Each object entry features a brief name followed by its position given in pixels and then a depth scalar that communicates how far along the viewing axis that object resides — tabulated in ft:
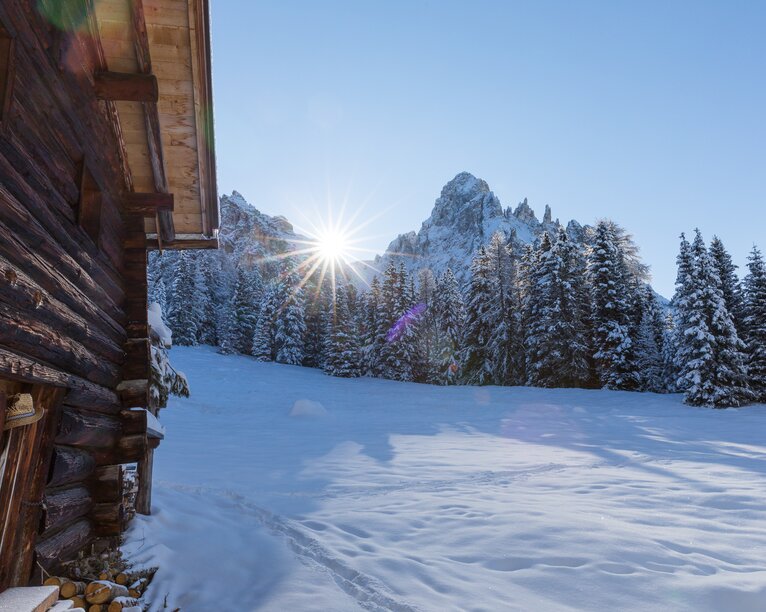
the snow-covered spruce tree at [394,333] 130.82
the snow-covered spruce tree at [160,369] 23.67
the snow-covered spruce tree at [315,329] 163.73
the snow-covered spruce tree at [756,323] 76.64
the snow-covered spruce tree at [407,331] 130.93
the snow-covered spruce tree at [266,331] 155.02
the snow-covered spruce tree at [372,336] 134.31
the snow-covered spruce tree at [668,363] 99.35
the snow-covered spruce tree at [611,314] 94.58
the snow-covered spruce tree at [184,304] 165.78
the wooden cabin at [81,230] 9.07
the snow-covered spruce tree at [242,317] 168.86
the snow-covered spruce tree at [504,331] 119.96
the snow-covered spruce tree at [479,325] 123.95
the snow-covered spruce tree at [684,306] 75.87
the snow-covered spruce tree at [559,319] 102.73
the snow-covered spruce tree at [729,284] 85.30
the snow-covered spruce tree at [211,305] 185.47
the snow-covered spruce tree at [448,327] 136.15
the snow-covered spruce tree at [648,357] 99.19
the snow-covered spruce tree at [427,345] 133.39
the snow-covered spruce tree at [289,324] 154.71
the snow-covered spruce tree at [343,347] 132.05
